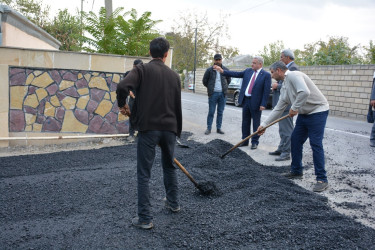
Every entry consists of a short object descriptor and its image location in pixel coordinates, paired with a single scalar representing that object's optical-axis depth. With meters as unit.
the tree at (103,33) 8.55
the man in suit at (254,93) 6.96
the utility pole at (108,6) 11.48
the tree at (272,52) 39.19
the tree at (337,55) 18.89
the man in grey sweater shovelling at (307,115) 4.69
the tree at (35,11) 17.66
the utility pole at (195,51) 35.12
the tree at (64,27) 16.48
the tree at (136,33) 8.48
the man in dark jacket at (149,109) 3.28
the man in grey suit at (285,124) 6.12
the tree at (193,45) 37.75
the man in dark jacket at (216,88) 8.60
